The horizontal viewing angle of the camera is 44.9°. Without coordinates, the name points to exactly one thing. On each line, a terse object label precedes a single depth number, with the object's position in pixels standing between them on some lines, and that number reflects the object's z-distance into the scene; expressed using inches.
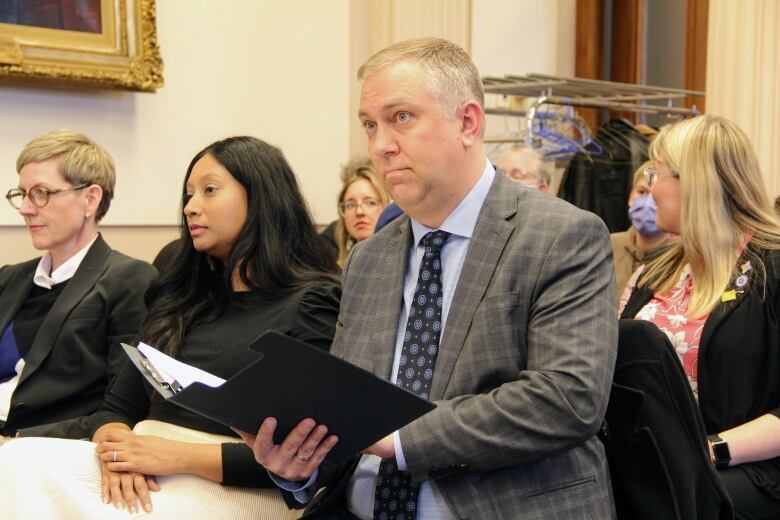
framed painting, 163.8
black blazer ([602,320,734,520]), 70.7
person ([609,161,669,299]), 159.8
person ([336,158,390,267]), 173.9
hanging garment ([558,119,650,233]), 190.7
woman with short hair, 116.0
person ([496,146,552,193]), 181.0
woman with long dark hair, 84.1
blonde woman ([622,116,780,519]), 92.2
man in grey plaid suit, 66.5
